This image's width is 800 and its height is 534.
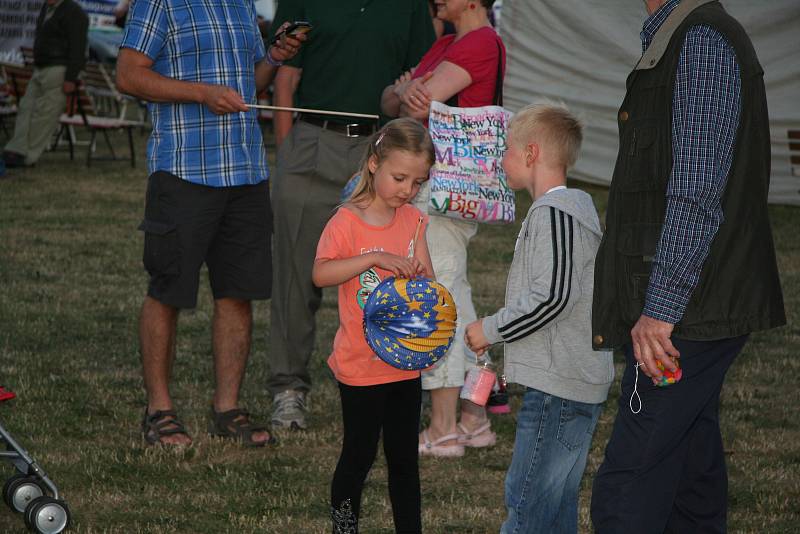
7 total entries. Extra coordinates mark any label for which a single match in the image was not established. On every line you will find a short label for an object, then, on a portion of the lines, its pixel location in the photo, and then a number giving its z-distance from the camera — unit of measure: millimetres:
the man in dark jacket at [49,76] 32312
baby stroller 8937
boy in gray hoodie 7312
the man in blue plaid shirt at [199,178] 10922
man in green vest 6293
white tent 27641
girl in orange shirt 8375
